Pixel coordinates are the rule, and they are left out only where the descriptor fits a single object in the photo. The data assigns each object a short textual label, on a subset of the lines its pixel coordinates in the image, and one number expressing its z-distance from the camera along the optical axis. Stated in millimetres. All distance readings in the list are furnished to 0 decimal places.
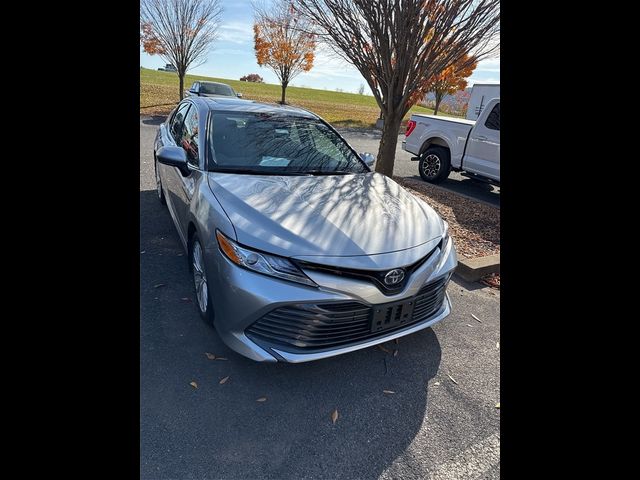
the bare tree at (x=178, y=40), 15452
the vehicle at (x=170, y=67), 17812
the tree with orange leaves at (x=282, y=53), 19078
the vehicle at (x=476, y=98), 16983
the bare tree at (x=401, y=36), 5297
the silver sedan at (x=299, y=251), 2096
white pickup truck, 7348
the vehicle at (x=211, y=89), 15352
